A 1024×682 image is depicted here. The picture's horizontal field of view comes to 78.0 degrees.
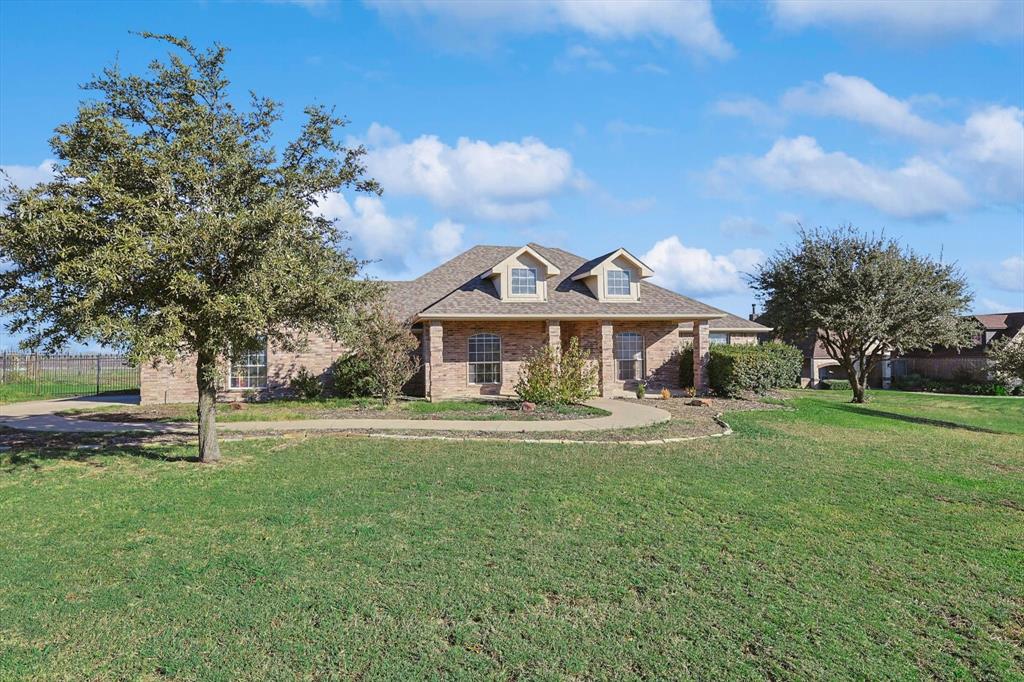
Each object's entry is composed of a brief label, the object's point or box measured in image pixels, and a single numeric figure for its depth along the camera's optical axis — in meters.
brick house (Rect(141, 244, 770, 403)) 22.03
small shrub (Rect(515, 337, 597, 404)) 18.66
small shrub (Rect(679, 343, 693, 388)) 24.61
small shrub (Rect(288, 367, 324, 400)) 22.41
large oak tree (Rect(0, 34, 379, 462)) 8.84
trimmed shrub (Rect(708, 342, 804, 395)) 22.34
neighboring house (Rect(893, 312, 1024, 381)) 37.22
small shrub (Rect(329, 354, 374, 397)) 21.42
